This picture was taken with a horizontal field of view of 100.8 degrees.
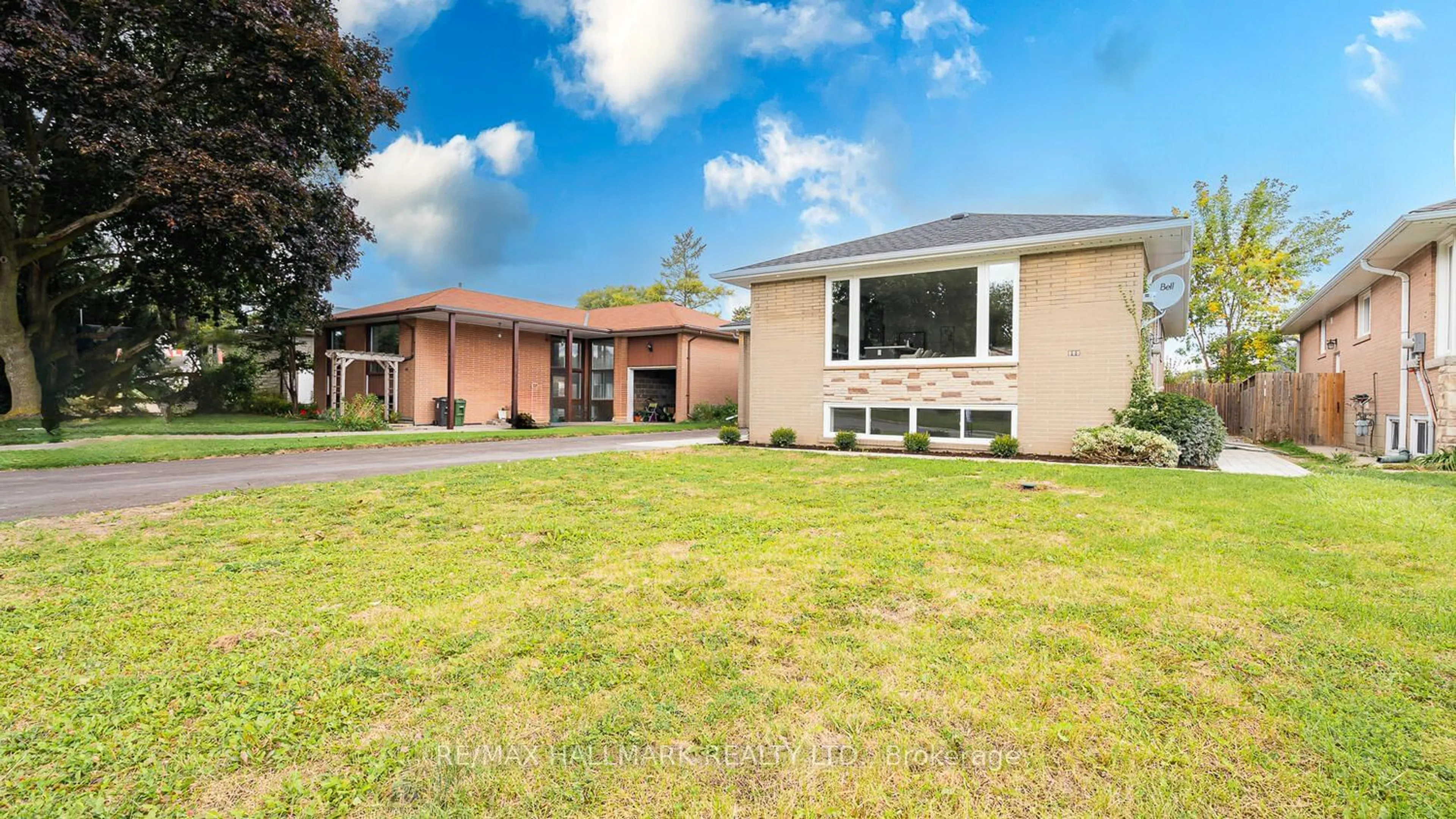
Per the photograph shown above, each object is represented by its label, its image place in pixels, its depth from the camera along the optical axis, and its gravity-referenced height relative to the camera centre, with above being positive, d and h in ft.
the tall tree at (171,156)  36.68 +16.75
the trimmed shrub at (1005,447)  33.30 -2.20
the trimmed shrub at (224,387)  73.72 +1.46
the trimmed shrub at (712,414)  76.28 -1.24
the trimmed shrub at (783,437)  39.78 -2.15
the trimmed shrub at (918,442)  35.73 -2.15
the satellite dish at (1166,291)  35.06 +6.99
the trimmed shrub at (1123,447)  29.22 -1.92
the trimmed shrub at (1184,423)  29.94 -0.68
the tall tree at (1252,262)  76.48 +19.16
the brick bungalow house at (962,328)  32.14 +4.78
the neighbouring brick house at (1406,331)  30.37 +4.94
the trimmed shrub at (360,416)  56.34 -1.49
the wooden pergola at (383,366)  65.41 +3.08
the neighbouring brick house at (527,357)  68.18 +5.79
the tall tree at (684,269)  160.86 +36.59
